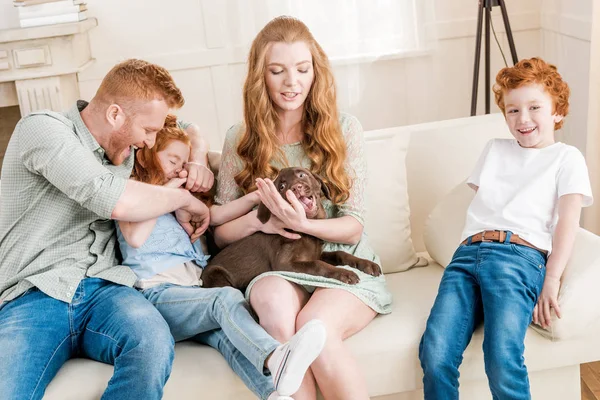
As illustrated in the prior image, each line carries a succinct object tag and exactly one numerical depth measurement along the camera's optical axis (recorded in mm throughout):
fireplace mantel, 3555
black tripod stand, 3561
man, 1855
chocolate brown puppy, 2115
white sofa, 1951
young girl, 1751
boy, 1889
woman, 2049
